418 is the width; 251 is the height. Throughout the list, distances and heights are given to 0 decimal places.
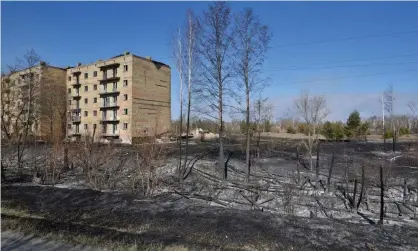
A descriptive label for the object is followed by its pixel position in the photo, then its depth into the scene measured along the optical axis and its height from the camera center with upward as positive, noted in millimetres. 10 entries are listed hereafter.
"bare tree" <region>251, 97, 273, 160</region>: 26128 +2097
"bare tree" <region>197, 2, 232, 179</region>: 19078 +4066
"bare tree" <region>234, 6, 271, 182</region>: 18656 +3414
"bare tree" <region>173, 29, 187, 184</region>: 21094 +2953
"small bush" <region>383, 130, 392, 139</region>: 53881 +366
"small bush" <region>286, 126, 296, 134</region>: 65625 +1050
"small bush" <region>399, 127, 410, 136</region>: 61781 +1014
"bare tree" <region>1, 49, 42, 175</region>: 22584 +3263
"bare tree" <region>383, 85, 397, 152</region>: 57369 +4500
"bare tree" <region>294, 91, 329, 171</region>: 36781 +2536
